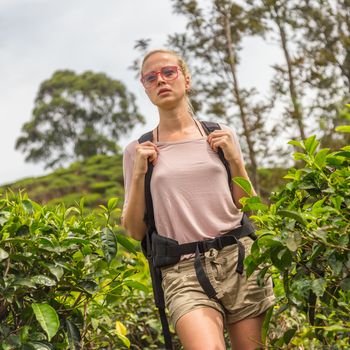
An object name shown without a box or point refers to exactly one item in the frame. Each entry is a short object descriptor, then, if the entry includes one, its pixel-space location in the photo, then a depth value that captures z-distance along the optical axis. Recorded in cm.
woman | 239
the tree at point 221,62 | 1257
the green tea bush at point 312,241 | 188
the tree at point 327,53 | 1477
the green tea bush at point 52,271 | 240
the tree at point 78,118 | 4244
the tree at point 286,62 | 1329
